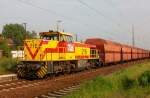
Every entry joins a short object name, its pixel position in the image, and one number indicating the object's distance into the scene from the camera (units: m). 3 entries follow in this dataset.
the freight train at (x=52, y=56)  21.95
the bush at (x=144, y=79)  15.17
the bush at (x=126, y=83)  15.30
